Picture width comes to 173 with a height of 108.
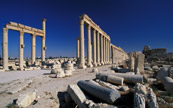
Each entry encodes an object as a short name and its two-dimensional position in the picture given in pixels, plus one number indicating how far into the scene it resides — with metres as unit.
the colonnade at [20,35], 16.56
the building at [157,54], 20.51
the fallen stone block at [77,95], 3.39
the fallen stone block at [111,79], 5.08
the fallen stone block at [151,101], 2.60
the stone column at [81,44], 14.65
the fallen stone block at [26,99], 3.08
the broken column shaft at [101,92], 3.16
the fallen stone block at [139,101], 2.61
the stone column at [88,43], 16.78
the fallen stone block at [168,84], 3.93
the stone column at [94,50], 18.50
